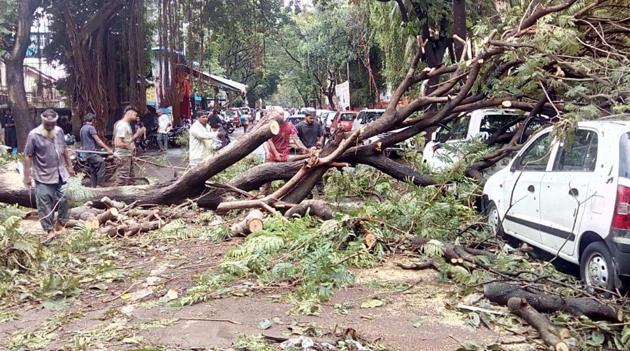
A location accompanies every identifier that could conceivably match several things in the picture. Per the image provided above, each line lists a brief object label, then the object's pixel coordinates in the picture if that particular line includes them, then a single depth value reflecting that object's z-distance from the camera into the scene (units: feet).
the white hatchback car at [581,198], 16.43
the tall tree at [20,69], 57.16
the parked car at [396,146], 30.76
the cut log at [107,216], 27.81
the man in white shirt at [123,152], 38.01
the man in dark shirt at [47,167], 26.40
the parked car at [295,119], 82.89
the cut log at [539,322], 13.80
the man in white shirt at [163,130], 73.72
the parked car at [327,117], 85.25
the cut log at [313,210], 25.25
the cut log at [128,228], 26.78
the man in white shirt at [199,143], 33.74
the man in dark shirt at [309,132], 40.93
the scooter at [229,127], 98.92
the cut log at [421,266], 20.20
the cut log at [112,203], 29.48
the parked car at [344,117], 74.43
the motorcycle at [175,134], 77.84
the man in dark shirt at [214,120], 77.30
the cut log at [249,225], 24.90
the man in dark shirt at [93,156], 39.75
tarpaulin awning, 62.34
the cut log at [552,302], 15.06
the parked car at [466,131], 29.27
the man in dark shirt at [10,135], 68.28
